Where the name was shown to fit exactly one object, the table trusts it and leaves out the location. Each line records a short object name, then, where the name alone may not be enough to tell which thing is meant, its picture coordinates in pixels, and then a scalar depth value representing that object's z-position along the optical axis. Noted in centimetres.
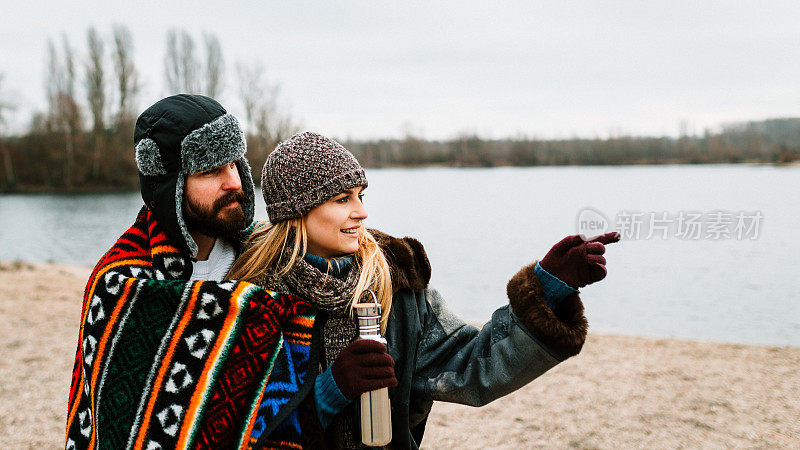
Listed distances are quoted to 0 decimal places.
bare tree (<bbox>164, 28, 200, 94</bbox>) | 4216
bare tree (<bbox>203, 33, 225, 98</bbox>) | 4134
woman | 167
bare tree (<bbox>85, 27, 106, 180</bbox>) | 4403
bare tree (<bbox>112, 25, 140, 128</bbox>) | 4359
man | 176
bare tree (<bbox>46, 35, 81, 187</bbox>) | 4438
